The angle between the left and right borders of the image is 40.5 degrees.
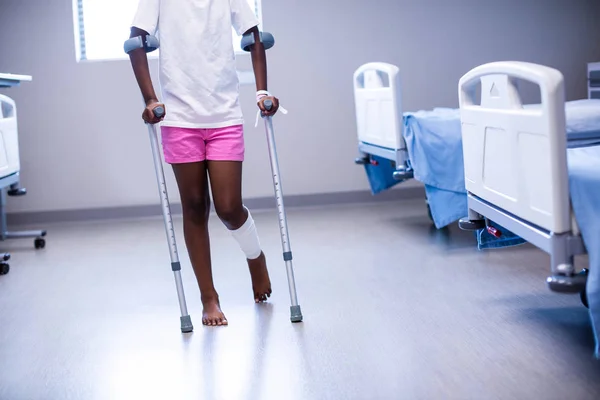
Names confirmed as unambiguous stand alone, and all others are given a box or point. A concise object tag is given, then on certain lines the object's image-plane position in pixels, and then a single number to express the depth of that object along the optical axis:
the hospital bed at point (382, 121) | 4.49
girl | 2.89
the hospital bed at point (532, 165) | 2.11
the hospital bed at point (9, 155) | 4.18
